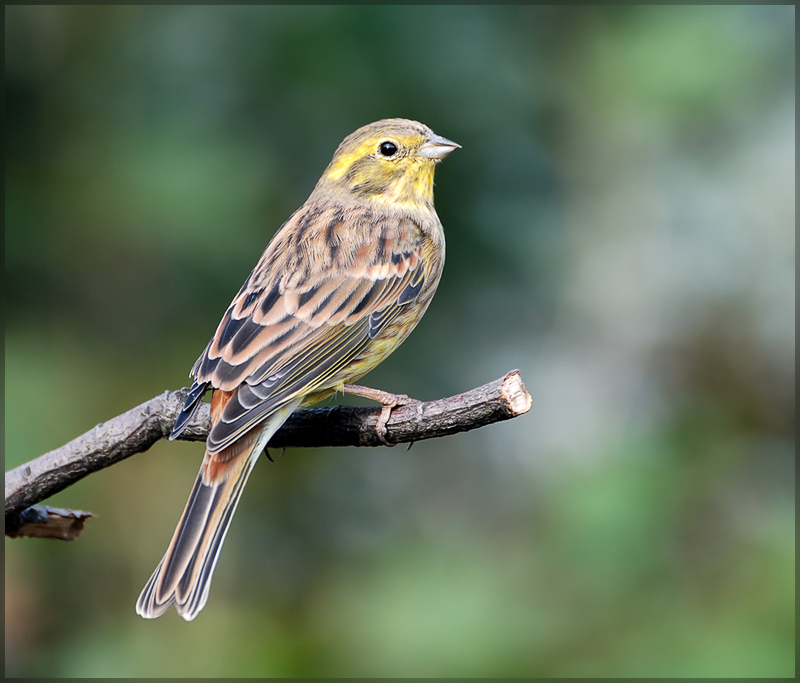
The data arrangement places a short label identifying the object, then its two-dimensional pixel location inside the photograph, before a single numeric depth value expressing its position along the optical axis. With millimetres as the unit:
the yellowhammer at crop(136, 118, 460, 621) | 6336
